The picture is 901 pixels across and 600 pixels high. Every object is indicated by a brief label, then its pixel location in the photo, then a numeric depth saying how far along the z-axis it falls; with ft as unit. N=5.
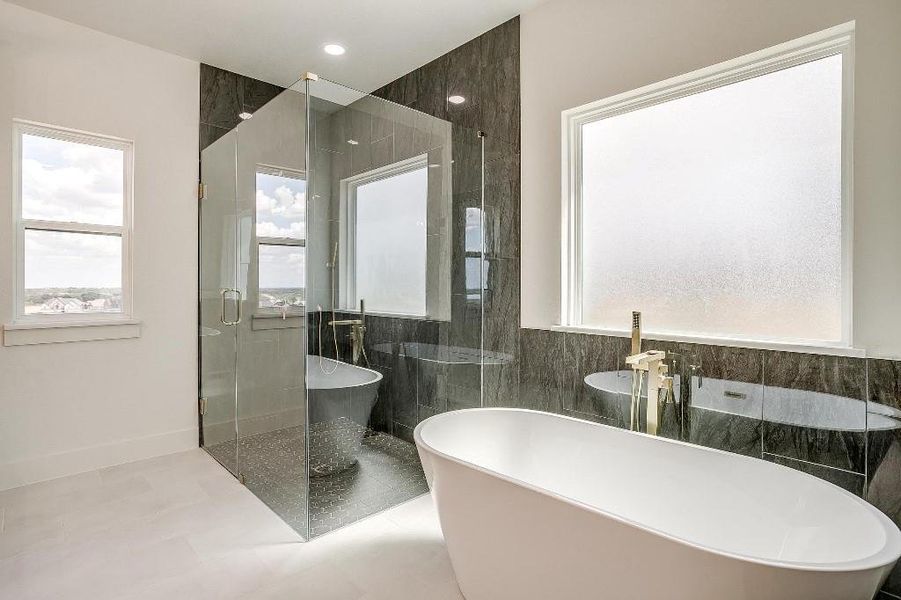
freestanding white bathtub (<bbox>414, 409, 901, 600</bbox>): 3.72
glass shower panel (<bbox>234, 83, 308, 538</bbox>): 7.46
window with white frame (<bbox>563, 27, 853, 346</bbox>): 6.07
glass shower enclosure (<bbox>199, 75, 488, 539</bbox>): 7.36
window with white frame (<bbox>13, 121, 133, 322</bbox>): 9.18
